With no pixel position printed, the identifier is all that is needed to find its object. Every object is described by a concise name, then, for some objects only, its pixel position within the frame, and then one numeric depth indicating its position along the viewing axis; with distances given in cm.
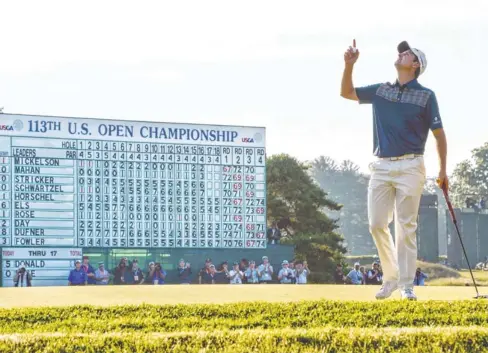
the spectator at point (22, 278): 2959
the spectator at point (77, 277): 2425
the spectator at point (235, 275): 2905
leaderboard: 3045
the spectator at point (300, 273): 3033
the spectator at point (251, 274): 3069
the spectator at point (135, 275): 3008
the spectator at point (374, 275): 2527
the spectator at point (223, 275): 3114
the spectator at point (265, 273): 3106
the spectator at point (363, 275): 2567
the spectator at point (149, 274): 2977
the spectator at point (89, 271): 2585
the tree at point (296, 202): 4662
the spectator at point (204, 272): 3068
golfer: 830
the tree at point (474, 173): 9306
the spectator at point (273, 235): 3616
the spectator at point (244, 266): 3096
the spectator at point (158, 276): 2975
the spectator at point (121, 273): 2966
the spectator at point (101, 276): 2668
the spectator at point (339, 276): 2720
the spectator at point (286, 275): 2847
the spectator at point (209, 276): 3038
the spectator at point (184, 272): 3123
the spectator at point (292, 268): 2983
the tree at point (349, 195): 11691
